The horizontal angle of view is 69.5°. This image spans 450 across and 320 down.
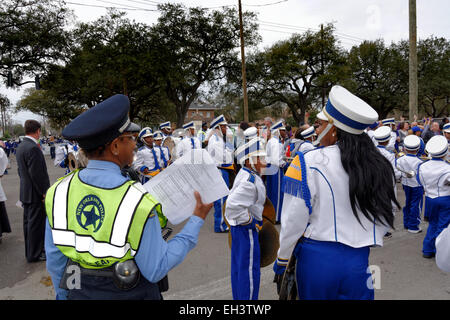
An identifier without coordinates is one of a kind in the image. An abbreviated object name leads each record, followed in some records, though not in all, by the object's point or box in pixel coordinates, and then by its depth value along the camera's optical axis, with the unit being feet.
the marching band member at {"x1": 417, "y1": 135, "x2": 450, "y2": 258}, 15.83
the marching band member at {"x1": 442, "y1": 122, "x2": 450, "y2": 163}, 21.87
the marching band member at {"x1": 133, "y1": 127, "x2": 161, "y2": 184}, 25.66
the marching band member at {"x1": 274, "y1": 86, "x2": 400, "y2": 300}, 6.47
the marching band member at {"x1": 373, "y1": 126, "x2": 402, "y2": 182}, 20.52
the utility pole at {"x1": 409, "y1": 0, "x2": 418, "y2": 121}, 43.65
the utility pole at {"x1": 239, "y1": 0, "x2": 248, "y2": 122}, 62.10
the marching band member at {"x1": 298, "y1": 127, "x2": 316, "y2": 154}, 23.55
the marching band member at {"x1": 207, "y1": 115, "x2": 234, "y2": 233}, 21.75
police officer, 4.71
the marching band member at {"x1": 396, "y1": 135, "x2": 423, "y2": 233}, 20.10
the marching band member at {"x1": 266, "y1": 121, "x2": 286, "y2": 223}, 23.57
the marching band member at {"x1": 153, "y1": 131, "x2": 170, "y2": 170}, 26.63
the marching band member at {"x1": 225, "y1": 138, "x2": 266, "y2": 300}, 10.59
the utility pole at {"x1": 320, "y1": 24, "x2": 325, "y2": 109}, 117.24
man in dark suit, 16.30
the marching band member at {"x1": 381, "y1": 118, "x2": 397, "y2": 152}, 29.70
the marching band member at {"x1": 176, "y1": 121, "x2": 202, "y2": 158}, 28.94
